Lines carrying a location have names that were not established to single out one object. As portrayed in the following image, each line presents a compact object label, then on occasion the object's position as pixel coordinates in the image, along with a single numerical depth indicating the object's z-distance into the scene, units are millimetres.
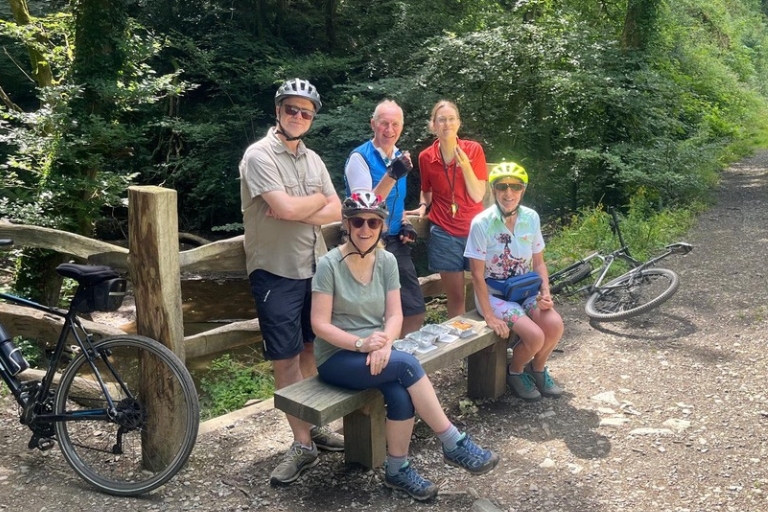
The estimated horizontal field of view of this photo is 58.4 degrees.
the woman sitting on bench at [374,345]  3502
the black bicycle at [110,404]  3516
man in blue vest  4250
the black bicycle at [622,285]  6254
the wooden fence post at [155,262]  3510
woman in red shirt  4762
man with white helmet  3609
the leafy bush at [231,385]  6410
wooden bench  3432
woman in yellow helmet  4508
